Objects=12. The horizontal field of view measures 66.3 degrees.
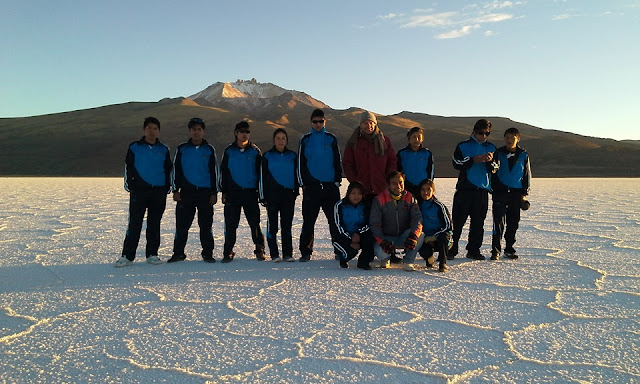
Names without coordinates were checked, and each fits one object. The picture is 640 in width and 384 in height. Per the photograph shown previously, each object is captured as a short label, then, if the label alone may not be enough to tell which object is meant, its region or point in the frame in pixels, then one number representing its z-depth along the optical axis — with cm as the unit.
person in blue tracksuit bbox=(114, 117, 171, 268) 505
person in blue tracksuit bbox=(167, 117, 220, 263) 521
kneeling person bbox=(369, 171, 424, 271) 472
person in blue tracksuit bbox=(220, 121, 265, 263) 528
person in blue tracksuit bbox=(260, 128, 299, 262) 524
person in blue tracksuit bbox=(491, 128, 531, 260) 527
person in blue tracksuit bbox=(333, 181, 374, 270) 481
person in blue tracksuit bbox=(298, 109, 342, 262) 516
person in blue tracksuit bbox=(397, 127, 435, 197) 515
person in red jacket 498
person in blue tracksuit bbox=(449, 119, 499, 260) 525
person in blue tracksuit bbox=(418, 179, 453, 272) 479
